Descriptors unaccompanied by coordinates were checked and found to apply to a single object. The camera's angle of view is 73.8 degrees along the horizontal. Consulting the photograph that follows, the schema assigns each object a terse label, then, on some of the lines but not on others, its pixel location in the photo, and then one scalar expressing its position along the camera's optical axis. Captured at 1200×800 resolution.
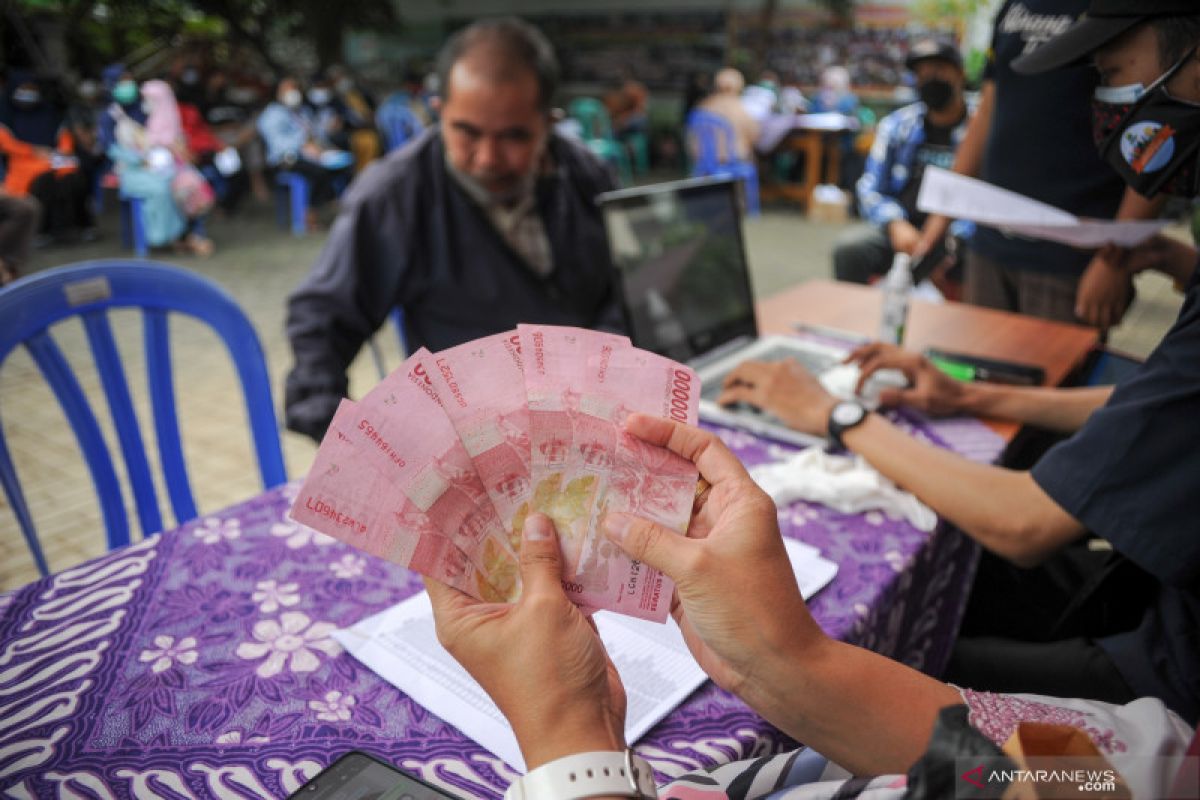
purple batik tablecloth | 0.74
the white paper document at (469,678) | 0.80
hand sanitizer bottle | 1.73
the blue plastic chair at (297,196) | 7.66
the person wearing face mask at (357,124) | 8.67
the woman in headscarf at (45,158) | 6.32
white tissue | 1.21
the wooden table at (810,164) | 8.79
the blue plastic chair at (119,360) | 1.33
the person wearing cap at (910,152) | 3.67
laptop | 1.59
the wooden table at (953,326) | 2.00
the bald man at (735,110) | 8.20
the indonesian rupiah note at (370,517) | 0.69
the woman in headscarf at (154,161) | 6.38
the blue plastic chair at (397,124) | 8.40
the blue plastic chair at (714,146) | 8.04
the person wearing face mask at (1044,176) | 2.17
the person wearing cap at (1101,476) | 0.98
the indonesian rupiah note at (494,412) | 0.73
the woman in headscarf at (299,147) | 7.77
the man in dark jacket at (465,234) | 1.78
